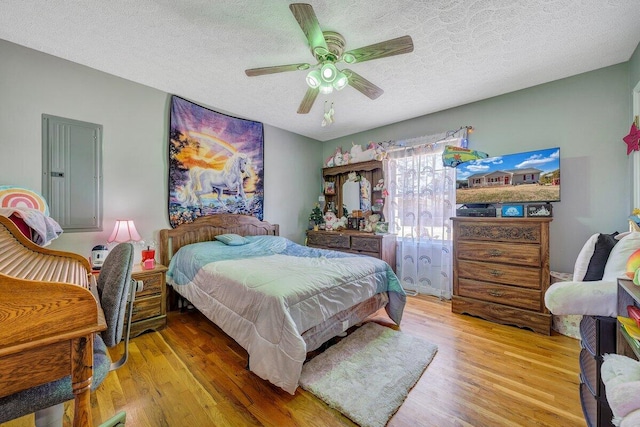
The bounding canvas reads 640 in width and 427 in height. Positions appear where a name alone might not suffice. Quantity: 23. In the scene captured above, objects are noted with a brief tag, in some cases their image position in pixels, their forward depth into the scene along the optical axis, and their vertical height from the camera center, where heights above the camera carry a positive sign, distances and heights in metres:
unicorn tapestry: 3.08 +0.67
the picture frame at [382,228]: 3.88 -0.23
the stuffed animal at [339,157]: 4.60 +1.04
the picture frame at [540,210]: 2.48 +0.04
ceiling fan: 1.56 +1.11
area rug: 1.54 -1.20
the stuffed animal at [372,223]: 3.99 -0.16
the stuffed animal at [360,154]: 4.15 +1.02
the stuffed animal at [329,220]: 4.45 -0.12
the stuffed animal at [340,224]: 4.40 -0.19
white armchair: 1.19 -0.38
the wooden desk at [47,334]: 0.67 -0.36
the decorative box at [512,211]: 2.63 +0.03
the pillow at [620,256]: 1.38 -0.24
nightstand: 2.39 -0.90
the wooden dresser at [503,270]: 2.45 -0.60
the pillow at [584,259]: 1.62 -0.30
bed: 1.65 -0.64
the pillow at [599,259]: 1.56 -0.28
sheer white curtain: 3.42 +0.02
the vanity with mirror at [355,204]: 3.75 +0.17
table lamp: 2.48 -0.21
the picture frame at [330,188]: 4.75 +0.48
